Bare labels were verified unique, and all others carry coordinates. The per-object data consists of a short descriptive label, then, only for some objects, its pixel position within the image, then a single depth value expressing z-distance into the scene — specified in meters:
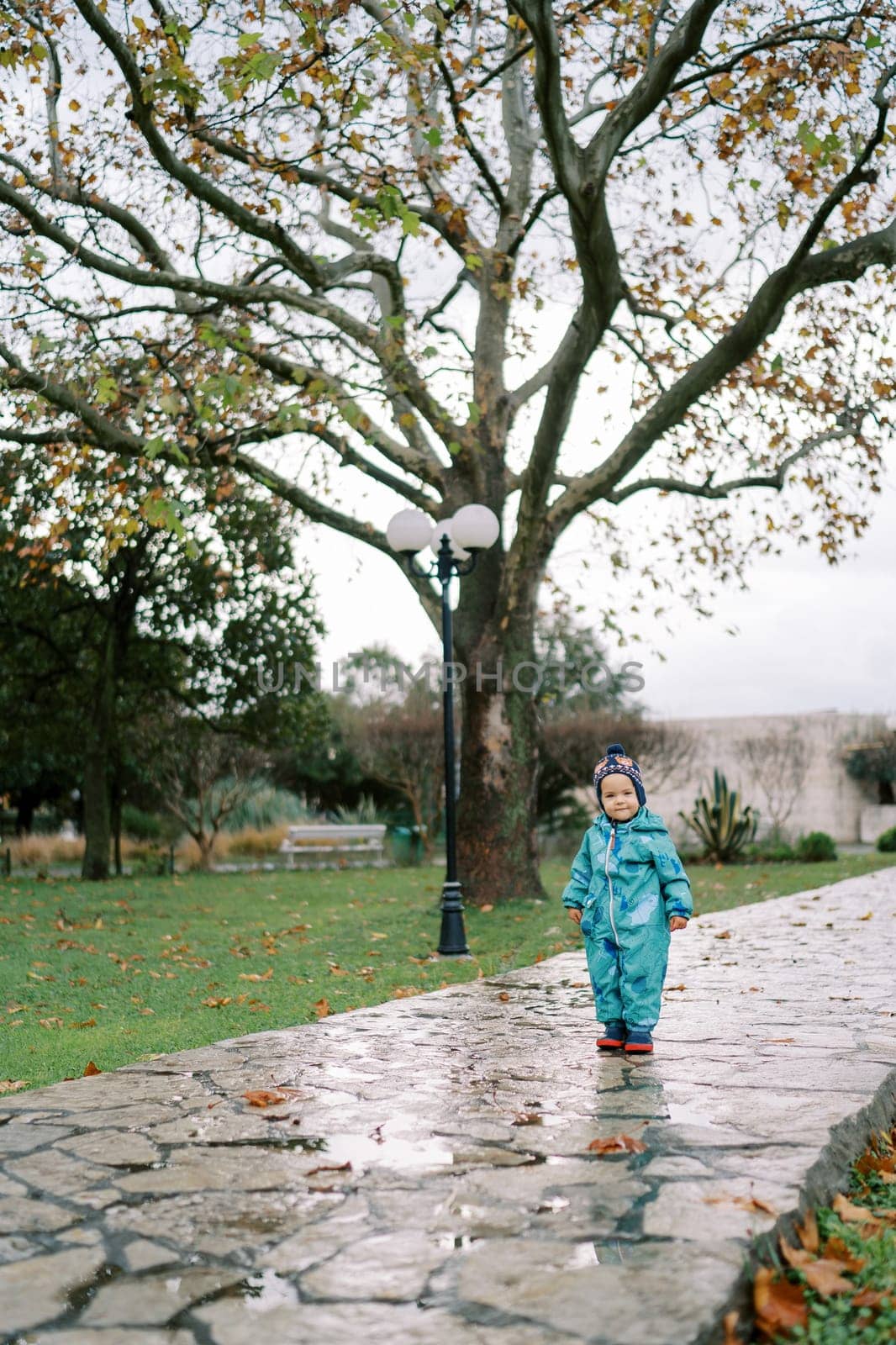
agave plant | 20.91
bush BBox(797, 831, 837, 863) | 20.61
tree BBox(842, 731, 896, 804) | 28.83
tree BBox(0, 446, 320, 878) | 19.34
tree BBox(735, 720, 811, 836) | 25.80
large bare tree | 8.70
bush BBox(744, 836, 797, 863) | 20.83
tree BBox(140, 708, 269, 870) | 21.88
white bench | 23.84
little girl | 5.16
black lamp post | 9.60
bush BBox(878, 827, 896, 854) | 22.36
